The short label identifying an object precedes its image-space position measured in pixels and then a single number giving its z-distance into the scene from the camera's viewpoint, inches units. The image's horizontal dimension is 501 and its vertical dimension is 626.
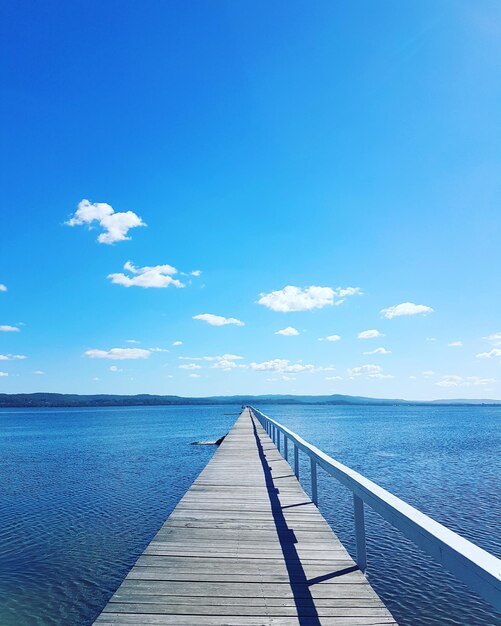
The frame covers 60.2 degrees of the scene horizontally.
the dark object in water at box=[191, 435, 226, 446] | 1281.0
